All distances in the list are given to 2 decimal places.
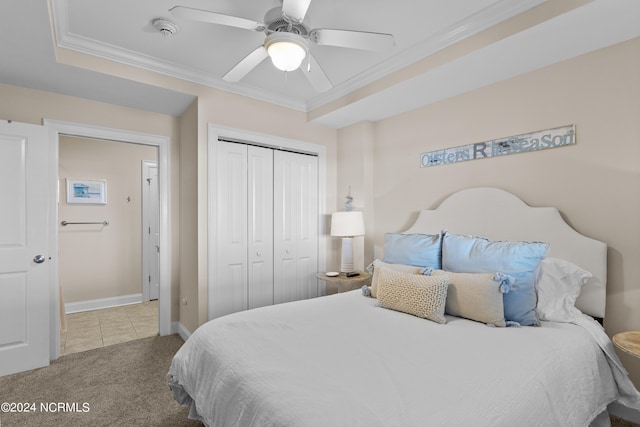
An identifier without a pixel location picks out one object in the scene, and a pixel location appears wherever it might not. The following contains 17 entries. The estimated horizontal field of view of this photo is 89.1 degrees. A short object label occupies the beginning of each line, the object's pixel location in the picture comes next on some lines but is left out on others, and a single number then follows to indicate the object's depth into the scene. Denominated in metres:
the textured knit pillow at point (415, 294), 1.93
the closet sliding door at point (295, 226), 3.54
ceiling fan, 1.67
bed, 1.11
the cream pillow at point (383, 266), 2.29
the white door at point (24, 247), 2.58
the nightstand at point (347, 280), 3.20
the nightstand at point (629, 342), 1.57
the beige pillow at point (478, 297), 1.85
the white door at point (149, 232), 4.84
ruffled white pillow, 1.92
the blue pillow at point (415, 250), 2.38
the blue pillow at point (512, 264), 1.87
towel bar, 4.27
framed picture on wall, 4.30
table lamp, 3.36
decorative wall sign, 2.26
